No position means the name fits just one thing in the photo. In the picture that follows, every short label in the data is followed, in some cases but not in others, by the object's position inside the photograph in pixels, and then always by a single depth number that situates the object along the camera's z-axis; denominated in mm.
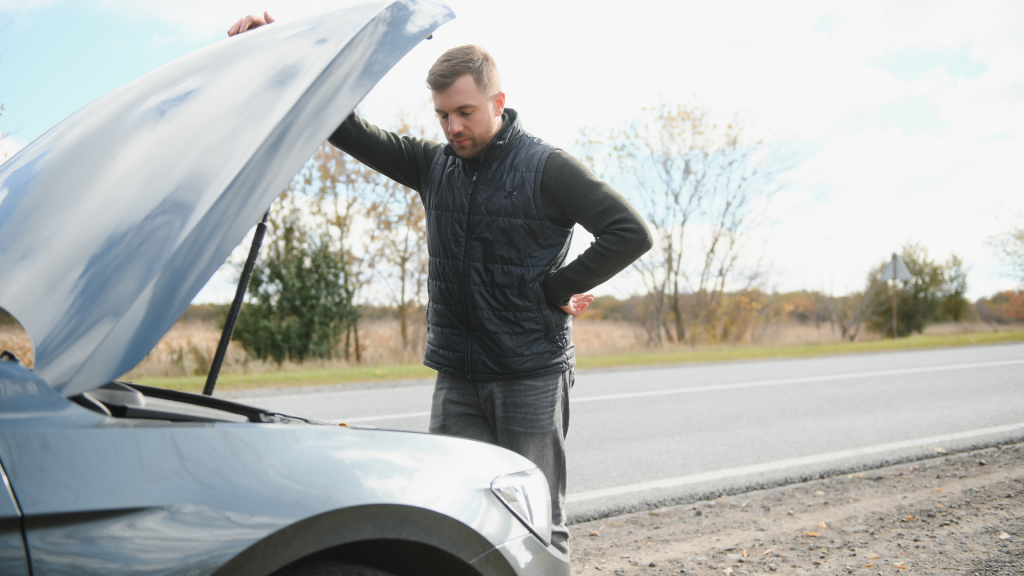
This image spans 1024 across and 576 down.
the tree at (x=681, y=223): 20203
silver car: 1076
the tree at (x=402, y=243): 16344
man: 2193
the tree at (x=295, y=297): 14055
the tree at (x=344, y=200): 15977
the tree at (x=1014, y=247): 29375
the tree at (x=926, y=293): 29938
